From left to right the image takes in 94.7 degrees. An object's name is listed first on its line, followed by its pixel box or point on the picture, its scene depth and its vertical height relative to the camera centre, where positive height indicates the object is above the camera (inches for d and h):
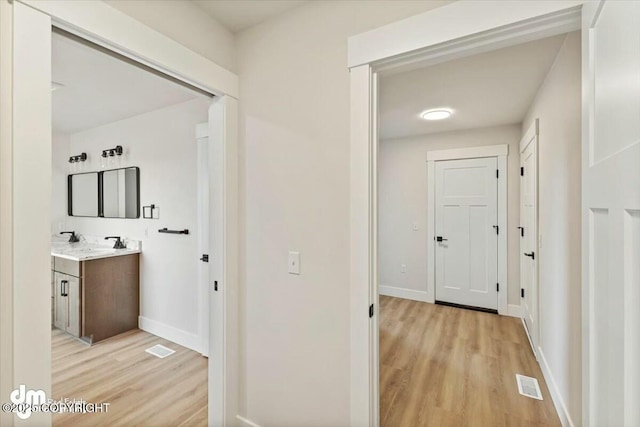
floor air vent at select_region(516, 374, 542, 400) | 84.2 -52.0
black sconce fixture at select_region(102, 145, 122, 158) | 132.0 +27.2
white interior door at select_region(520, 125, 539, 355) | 105.1 -8.2
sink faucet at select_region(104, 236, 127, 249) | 130.1 -14.9
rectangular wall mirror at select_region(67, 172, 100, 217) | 144.3 +8.6
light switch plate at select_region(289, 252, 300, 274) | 59.8 -10.4
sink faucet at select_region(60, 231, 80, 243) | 148.9 -13.5
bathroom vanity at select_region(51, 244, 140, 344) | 113.5 -32.5
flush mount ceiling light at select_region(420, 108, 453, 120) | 123.0 +42.4
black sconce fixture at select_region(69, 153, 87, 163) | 147.1 +27.2
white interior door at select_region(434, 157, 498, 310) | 149.9 -10.7
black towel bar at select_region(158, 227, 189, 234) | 112.6 -7.6
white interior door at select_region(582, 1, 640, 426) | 22.2 +0.0
